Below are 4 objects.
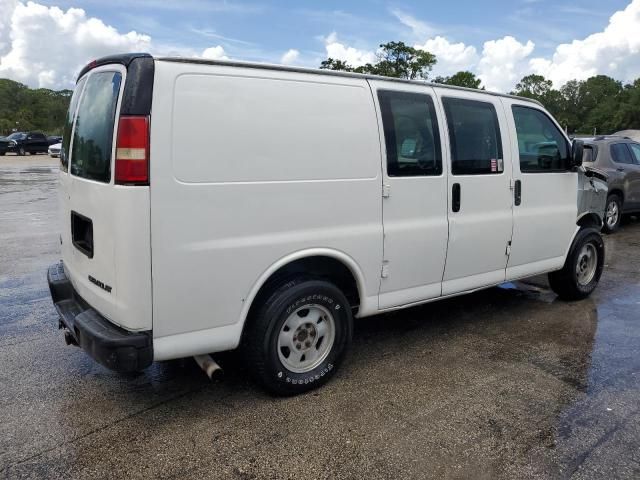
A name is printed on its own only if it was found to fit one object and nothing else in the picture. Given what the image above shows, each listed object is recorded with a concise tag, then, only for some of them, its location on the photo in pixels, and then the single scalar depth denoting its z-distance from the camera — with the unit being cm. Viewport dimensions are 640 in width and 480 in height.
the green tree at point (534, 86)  11288
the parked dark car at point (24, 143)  3722
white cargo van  289
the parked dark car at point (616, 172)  1043
